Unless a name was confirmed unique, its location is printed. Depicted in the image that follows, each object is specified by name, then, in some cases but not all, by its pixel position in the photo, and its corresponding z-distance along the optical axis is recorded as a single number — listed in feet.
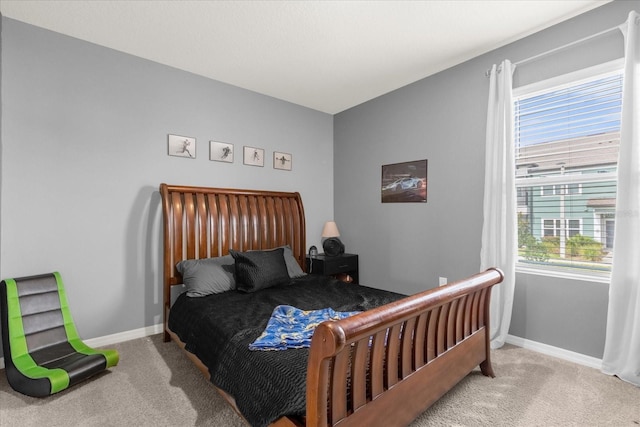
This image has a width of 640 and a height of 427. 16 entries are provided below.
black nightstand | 12.71
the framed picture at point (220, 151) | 11.43
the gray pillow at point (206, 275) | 8.90
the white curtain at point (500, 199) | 8.81
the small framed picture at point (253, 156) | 12.33
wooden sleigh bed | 3.91
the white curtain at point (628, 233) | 6.92
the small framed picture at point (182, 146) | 10.55
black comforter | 4.58
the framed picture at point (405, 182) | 11.56
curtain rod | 7.45
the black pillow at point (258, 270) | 9.23
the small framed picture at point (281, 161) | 13.20
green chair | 6.57
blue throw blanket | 5.47
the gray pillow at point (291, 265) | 10.91
